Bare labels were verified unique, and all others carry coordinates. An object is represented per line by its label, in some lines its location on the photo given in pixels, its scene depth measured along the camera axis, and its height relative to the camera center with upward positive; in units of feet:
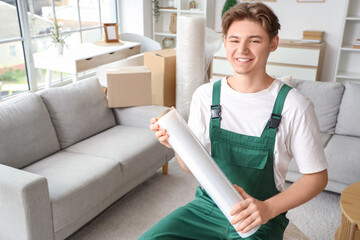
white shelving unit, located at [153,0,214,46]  17.13 -0.56
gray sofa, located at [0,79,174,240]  5.84 -3.16
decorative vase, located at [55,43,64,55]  12.50 -1.61
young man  3.89 -1.46
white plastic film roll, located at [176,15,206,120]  11.62 -1.83
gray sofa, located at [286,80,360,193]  8.49 -2.94
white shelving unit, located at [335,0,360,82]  14.92 -2.01
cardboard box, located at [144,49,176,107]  12.16 -2.39
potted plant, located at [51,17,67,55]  12.54 -1.30
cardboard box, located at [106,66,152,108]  9.29 -2.15
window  12.19 -1.17
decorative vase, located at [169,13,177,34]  17.65 -1.09
